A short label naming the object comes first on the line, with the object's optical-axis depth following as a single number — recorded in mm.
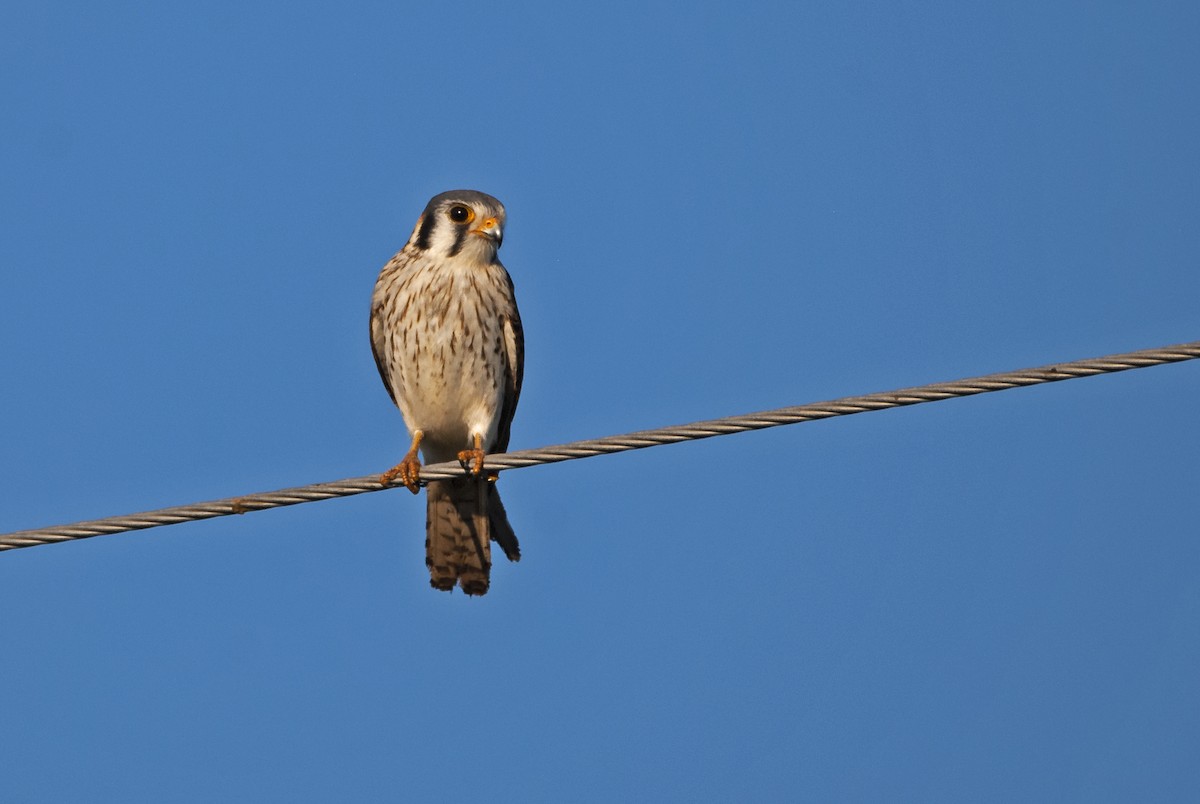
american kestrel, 15062
